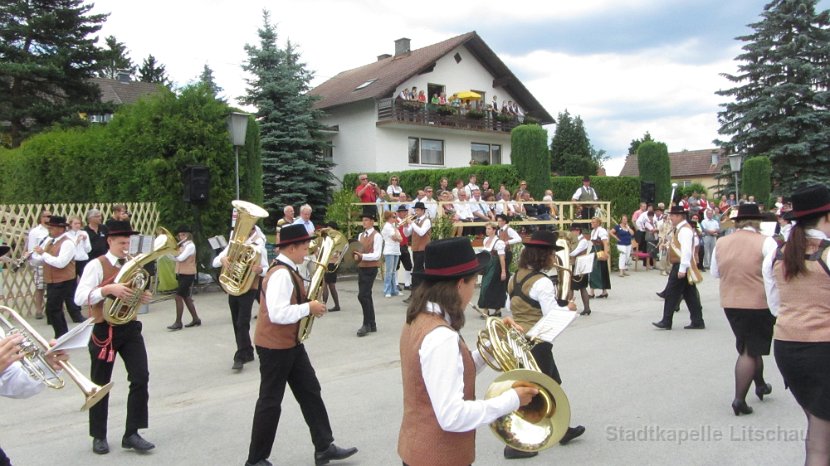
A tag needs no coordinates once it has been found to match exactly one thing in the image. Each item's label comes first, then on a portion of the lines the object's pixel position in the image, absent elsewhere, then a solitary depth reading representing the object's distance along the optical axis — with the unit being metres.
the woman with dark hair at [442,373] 2.53
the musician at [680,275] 9.15
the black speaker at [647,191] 22.93
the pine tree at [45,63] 27.14
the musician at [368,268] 9.99
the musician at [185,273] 10.29
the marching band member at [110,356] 5.05
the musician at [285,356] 4.48
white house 29.95
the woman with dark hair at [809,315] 3.58
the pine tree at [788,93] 32.72
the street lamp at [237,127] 13.65
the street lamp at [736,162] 26.92
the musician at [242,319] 7.84
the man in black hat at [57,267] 9.07
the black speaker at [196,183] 13.12
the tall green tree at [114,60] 29.26
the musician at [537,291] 4.89
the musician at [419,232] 12.73
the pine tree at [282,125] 24.06
